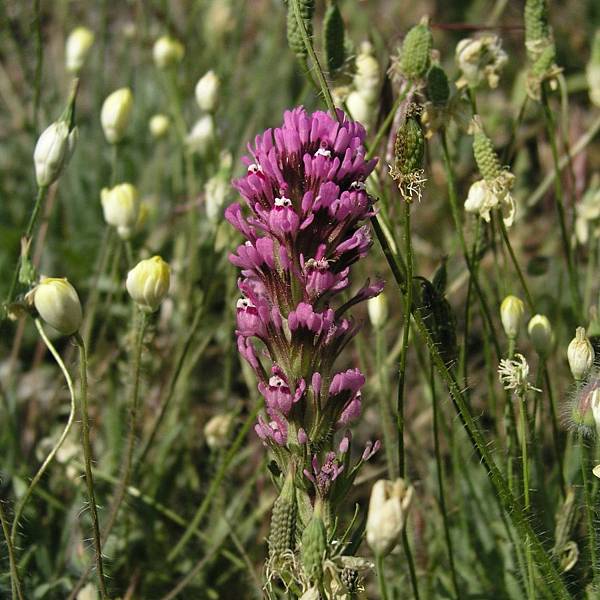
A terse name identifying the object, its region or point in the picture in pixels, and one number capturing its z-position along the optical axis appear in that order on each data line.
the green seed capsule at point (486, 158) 0.53
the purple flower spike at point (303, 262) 0.49
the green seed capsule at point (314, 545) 0.47
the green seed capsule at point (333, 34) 0.55
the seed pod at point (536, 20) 0.56
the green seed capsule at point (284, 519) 0.48
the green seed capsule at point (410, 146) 0.48
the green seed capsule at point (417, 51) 0.54
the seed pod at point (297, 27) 0.53
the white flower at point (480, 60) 0.56
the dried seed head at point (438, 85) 0.54
